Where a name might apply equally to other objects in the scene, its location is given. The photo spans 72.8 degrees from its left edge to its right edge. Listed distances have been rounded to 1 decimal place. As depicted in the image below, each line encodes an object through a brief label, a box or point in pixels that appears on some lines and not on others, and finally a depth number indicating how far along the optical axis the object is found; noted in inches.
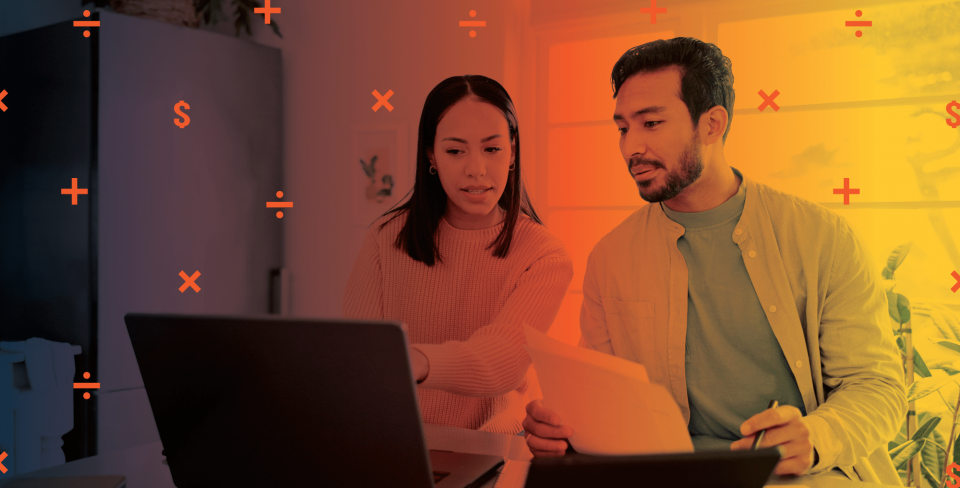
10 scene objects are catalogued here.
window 79.9
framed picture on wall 105.6
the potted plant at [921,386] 74.3
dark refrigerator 89.9
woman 55.6
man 45.9
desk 35.9
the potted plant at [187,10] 96.7
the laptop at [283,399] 25.5
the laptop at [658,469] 20.3
